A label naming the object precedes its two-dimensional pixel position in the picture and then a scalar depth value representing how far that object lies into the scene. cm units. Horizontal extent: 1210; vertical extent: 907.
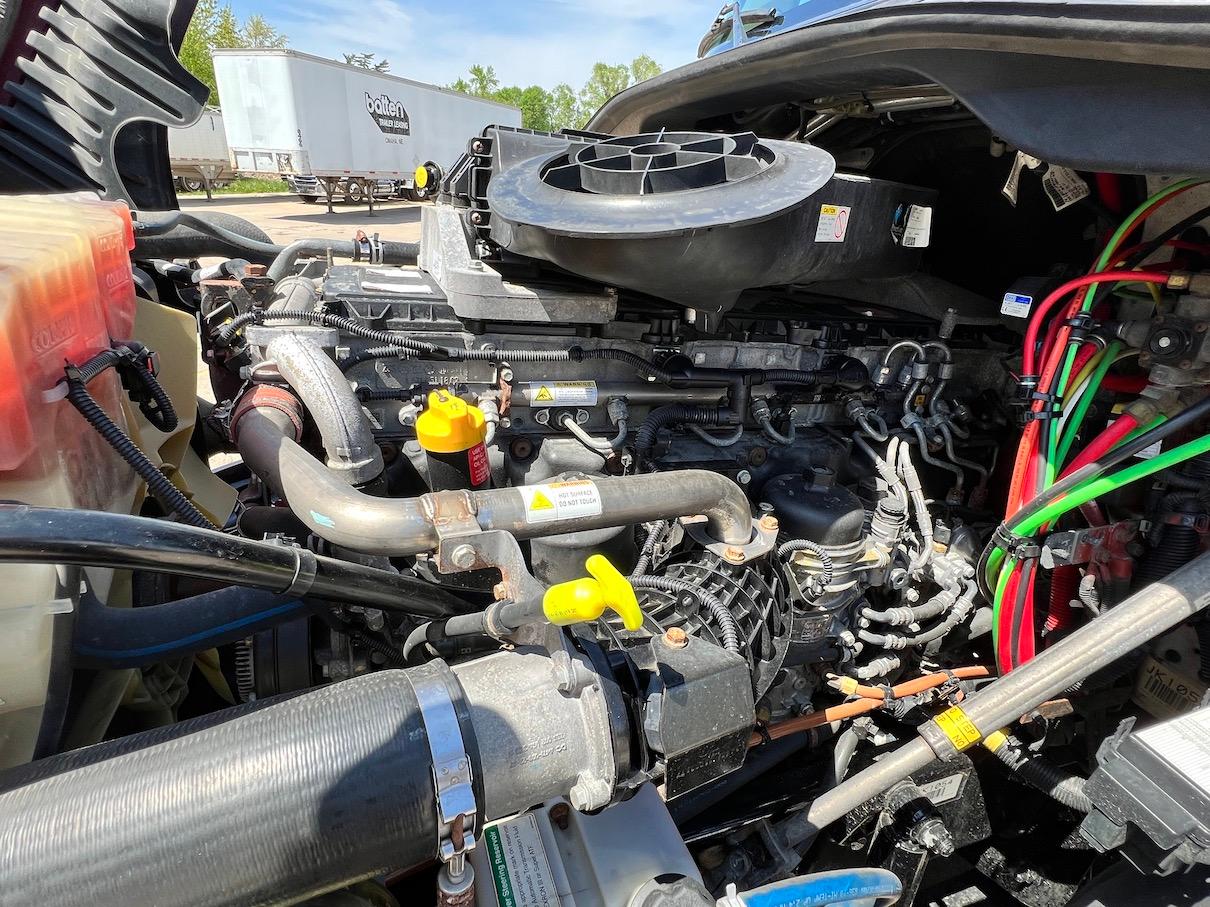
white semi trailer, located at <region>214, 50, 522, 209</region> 1666
